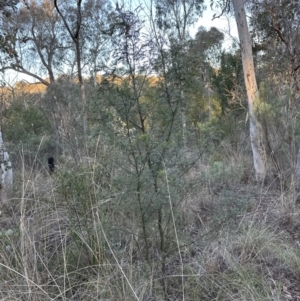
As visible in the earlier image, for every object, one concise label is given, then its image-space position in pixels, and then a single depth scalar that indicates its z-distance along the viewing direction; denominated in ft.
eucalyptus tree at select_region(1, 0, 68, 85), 57.26
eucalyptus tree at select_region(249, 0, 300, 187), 35.13
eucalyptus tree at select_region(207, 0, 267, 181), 20.92
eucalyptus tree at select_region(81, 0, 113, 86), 49.25
